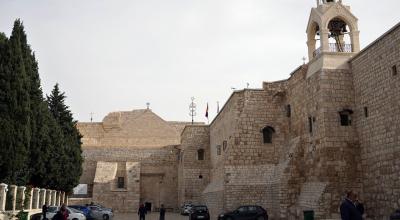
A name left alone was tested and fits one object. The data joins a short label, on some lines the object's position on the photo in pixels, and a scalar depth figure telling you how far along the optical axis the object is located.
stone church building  15.33
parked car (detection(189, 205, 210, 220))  23.14
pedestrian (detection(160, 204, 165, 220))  21.59
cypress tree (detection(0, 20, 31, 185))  16.47
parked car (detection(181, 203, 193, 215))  31.27
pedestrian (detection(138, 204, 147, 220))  21.45
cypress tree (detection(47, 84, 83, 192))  26.83
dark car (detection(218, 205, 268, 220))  19.39
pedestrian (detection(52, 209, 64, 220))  10.45
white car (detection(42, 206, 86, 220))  19.10
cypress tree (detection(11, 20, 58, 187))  19.09
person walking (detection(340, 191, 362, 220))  7.21
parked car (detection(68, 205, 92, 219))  24.34
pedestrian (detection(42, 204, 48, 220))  16.33
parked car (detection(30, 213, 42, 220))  16.98
